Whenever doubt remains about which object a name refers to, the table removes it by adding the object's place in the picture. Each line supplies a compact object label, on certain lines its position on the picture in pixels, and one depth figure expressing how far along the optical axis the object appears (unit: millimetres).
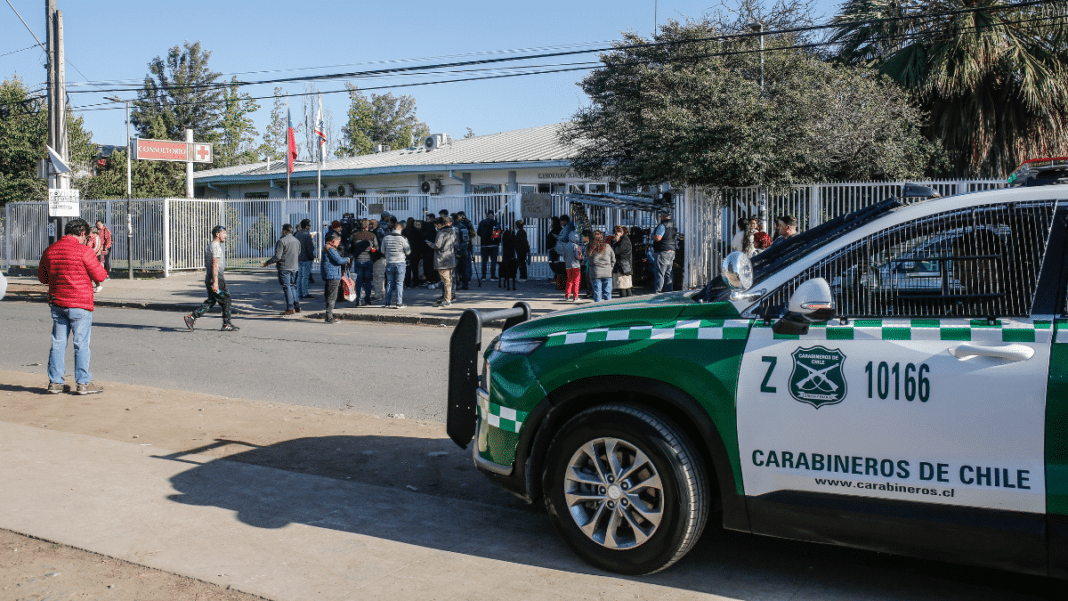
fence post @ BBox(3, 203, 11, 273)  29125
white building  31547
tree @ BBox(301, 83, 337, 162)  50453
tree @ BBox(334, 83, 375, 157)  69812
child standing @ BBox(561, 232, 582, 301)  17906
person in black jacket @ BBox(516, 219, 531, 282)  21500
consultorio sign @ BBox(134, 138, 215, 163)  31031
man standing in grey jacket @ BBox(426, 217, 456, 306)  16988
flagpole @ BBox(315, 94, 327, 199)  29967
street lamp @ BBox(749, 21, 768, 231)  18188
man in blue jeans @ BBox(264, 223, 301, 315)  16781
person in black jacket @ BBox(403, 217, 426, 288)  21250
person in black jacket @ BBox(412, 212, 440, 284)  21597
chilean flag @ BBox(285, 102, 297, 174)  29359
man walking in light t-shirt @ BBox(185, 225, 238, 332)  14352
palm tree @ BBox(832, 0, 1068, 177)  19812
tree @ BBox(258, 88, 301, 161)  68875
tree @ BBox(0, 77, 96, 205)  35219
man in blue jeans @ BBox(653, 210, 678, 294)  17453
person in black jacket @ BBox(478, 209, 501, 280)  21984
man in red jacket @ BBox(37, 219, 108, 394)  8539
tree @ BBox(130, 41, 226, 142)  66812
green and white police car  3467
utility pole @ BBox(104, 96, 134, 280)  24281
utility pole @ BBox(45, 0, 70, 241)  21953
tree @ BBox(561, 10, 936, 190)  17797
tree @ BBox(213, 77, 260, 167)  66750
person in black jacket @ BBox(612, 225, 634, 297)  16750
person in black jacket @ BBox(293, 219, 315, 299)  18328
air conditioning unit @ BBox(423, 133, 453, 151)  38375
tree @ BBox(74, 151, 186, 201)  39656
